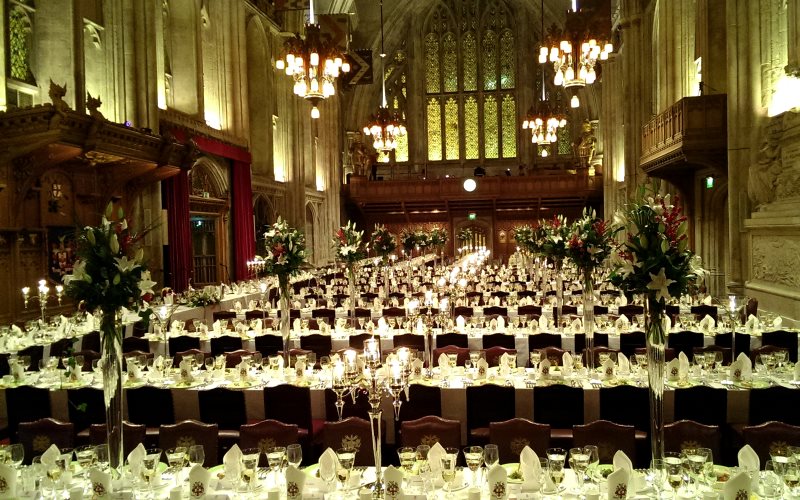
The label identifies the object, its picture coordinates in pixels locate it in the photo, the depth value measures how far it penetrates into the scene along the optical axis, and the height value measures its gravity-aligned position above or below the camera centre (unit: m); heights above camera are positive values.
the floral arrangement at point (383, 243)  16.81 -0.21
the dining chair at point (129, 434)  5.23 -1.51
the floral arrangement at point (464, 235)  34.56 -0.12
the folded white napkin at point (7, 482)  3.85 -1.37
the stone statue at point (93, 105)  12.96 +2.67
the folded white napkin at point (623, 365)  6.64 -1.35
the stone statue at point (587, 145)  34.47 +4.39
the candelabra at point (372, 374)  3.89 -0.89
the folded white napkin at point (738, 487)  3.42 -1.33
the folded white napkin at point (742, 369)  6.40 -1.37
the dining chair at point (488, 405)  6.21 -1.61
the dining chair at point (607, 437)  4.89 -1.52
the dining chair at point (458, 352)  8.00 -1.42
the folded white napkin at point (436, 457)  3.89 -1.30
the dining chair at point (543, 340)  9.22 -1.51
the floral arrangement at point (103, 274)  4.62 -0.23
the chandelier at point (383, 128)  25.44 +4.06
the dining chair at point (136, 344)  9.41 -1.45
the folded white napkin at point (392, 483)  3.64 -1.35
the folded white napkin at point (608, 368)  6.53 -1.36
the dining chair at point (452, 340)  9.34 -1.49
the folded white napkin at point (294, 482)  3.77 -1.38
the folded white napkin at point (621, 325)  9.67 -1.39
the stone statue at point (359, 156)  36.44 +4.32
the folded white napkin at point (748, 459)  3.82 -1.34
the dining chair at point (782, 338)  8.72 -1.48
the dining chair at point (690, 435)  4.81 -1.50
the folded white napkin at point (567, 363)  6.79 -1.35
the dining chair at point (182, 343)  9.66 -1.50
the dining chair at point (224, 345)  9.56 -1.51
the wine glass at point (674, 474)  3.57 -1.32
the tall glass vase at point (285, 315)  8.67 -1.00
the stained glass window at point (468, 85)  38.59 +8.56
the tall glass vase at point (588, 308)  8.12 -0.96
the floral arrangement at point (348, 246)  13.13 -0.21
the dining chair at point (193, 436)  5.17 -1.52
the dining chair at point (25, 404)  6.65 -1.59
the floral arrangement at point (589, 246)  8.43 -0.21
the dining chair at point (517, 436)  5.04 -1.54
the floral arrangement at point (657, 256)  4.35 -0.18
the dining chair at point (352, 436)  5.17 -1.56
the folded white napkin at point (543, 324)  9.74 -1.36
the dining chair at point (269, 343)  9.58 -1.51
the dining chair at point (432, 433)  5.02 -1.49
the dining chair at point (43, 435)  5.27 -1.51
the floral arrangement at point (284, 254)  9.11 -0.23
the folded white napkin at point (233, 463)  4.00 -1.35
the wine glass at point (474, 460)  3.91 -1.33
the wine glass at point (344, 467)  3.92 -1.36
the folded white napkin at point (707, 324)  9.35 -1.36
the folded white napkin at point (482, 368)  6.77 -1.37
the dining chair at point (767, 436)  4.62 -1.46
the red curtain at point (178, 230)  17.62 +0.26
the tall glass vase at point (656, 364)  4.39 -0.90
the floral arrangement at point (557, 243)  9.86 -0.19
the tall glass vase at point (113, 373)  4.47 -0.91
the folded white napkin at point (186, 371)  6.94 -1.36
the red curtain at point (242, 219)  21.91 +0.64
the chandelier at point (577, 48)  14.20 +3.90
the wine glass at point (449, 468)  3.76 -1.32
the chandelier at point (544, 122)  25.70 +4.21
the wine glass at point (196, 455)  4.07 -1.31
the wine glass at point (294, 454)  3.91 -1.27
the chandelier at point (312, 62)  14.20 +3.72
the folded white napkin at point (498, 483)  3.69 -1.38
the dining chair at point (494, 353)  7.88 -1.44
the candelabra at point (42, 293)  10.97 -0.84
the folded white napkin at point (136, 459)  4.09 -1.35
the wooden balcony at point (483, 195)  32.69 +1.84
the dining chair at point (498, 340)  9.21 -1.49
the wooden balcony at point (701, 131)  14.18 +2.04
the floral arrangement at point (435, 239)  25.31 -0.22
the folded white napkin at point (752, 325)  9.35 -1.40
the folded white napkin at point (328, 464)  3.94 -1.35
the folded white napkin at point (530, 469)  3.84 -1.37
